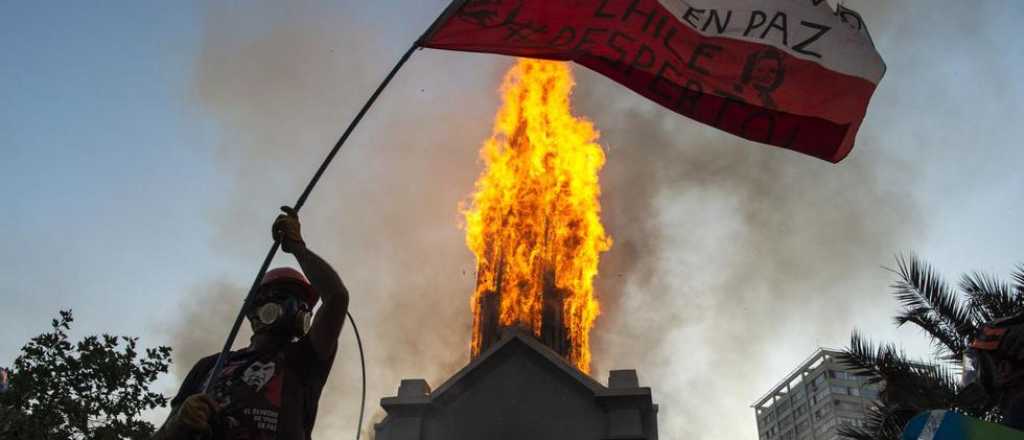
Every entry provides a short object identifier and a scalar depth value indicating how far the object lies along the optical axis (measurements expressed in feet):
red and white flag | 20.22
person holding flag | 10.93
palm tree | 36.39
